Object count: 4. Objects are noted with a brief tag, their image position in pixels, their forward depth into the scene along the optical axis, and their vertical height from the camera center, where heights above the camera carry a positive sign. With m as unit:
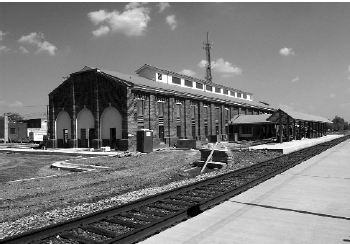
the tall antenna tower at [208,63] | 73.00 +14.69
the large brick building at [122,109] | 32.59 +2.41
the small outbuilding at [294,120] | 40.11 +0.68
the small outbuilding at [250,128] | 51.28 +0.05
